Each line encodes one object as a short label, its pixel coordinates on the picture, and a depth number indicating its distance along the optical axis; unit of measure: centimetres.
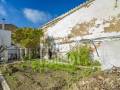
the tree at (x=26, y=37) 756
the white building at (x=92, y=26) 361
